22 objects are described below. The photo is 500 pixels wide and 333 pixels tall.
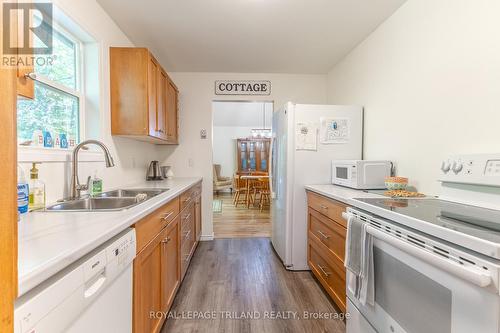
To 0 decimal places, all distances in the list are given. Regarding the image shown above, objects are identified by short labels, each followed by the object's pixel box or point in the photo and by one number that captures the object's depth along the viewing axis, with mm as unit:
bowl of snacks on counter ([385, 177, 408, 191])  1766
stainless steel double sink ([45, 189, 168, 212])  1403
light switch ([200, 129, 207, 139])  3443
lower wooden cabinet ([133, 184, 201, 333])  1194
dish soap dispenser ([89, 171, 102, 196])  1736
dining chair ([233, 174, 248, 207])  6117
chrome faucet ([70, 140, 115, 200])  1534
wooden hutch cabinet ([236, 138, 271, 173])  7949
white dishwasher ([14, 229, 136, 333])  565
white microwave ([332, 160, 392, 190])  2039
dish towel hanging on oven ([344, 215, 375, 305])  1213
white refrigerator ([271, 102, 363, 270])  2492
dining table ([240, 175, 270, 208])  5645
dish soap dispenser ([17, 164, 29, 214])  1102
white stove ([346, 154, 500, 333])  693
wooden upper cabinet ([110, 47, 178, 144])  2104
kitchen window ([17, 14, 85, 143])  1401
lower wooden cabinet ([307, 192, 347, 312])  1736
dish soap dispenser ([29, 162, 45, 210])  1241
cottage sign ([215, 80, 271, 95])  3412
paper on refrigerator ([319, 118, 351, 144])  2510
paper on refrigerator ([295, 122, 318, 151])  2479
